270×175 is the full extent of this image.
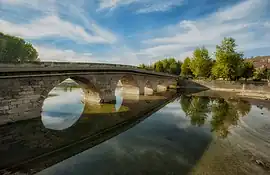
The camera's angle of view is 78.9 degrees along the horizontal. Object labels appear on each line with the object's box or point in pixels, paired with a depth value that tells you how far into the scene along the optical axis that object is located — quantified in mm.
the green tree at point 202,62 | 59094
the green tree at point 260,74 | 65000
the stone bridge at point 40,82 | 13844
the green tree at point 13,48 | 46156
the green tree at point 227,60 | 47688
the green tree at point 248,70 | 57719
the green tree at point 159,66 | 85475
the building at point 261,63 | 93875
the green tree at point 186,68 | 75062
